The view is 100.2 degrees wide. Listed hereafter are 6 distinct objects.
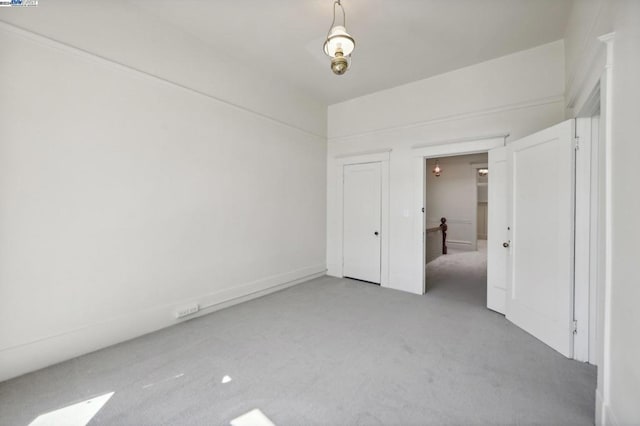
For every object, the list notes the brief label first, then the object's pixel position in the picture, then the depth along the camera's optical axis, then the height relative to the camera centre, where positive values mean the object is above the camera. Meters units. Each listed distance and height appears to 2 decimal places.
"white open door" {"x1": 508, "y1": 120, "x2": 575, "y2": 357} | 2.51 -0.28
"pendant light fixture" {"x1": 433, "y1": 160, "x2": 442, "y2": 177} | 8.31 +1.22
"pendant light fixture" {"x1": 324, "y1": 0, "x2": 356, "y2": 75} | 2.18 +1.34
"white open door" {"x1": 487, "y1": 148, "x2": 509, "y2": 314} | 3.46 -0.32
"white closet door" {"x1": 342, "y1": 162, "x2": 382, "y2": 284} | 4.82 -0.23
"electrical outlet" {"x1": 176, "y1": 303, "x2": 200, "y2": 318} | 3.13 -1.21
